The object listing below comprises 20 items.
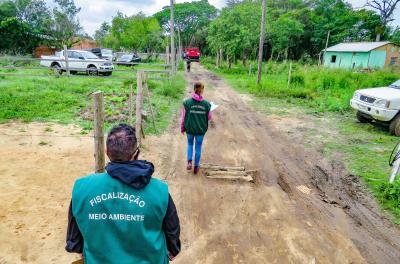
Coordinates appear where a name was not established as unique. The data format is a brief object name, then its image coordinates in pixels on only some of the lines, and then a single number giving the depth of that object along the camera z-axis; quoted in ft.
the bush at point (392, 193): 16.42
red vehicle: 110.93
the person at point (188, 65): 85.30
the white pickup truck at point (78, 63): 57.79
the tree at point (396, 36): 118.11
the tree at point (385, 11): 138.72
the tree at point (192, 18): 191.83
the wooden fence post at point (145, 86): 25.43
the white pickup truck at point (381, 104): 28.58
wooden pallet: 18.94
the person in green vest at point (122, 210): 5.49
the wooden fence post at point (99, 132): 10.48
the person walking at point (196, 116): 17.48
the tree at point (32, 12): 127.85
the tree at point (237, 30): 80.53
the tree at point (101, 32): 181.52
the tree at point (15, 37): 98.77
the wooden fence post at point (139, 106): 21.52
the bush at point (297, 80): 55.93
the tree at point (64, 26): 121.70
